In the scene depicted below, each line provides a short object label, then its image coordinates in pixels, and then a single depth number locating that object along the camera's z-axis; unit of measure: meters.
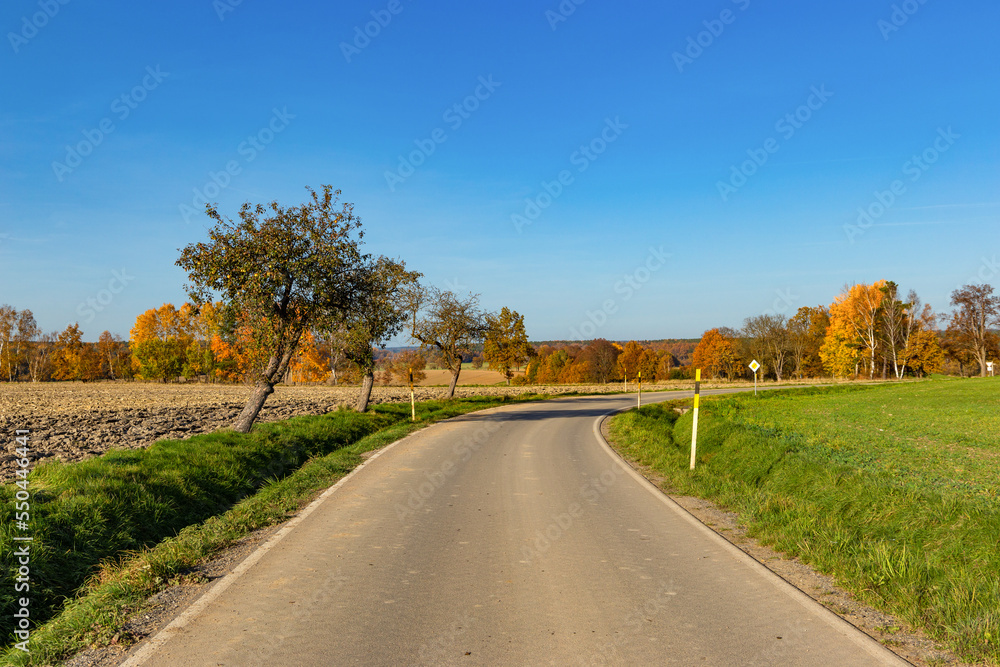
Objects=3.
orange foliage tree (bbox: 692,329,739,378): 92.94
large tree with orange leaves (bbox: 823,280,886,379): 79.44
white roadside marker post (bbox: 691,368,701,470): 11.72
